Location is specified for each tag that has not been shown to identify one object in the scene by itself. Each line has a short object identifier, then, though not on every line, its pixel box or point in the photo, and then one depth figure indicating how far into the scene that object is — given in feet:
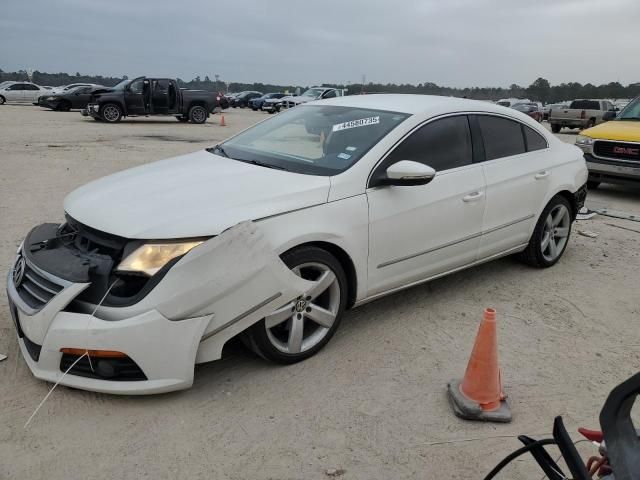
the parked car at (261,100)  131.77
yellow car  28.27
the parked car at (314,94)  96.00
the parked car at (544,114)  111.86
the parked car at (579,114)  83.61
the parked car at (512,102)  111.43
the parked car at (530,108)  98.58
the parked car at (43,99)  89.37
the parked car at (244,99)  150.82
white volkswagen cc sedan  9.16
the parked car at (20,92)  110.11
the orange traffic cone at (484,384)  9.57
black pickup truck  67.97
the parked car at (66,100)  87.97
